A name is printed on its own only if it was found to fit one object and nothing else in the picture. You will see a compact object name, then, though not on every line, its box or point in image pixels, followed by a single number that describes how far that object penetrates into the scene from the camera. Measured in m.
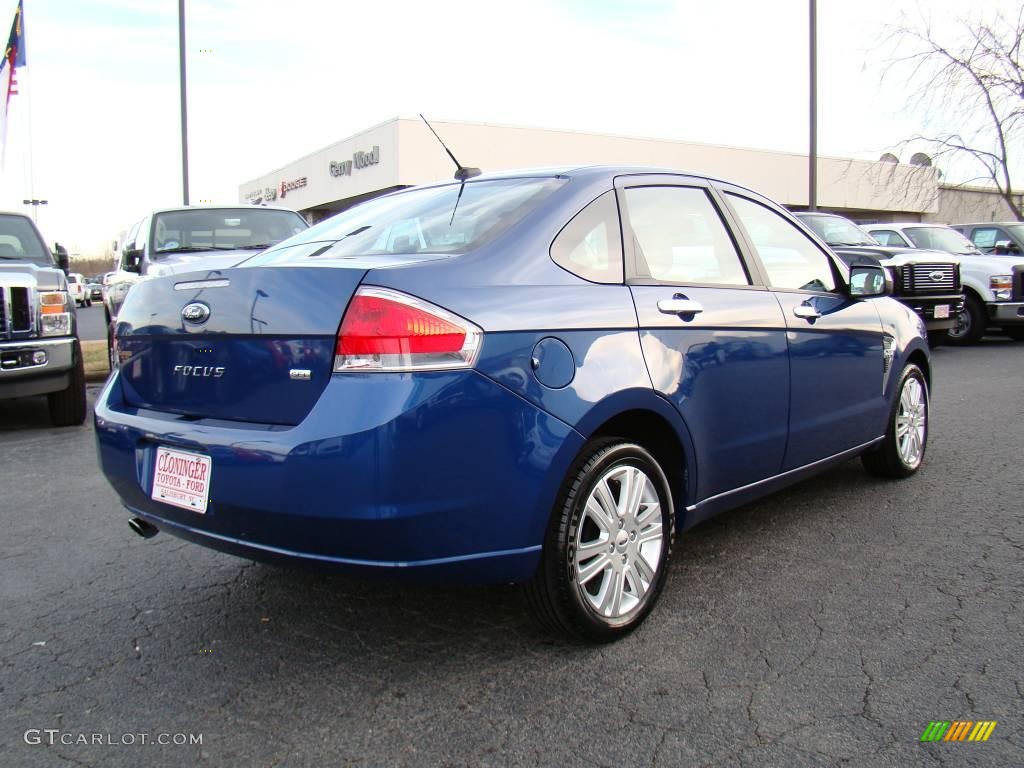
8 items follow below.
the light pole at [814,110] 17.50
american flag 18.00
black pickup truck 11.59
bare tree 22.02
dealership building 33.03
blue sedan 2.52
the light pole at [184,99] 13.66
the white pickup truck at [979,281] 13.15
